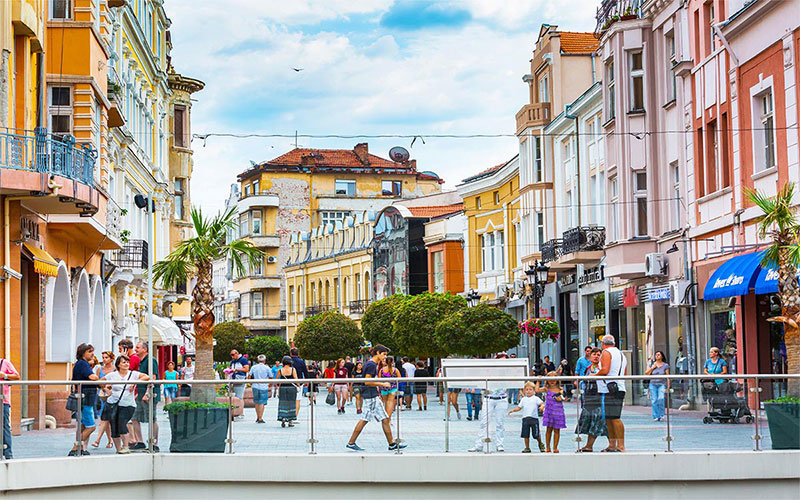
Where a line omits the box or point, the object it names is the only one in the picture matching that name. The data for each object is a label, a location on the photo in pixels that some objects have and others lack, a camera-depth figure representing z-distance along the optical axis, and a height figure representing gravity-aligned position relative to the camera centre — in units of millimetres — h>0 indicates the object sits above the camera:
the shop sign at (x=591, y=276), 43400 +2099
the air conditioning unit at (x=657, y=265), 33438 +1826
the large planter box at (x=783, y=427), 17031 -1243
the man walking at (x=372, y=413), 17047 -951
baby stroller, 17078 -912
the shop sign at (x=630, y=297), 37200 +1149
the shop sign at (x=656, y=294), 33188 +1088
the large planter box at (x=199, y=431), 17312 -1156
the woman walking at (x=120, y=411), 16844 -843
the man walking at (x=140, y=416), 17172 -934
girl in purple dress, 17047 -1065
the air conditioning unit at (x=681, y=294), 31469 +1016
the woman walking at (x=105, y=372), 16812 -422
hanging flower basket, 43562 +328
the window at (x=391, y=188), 109312 +12977
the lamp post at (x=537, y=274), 41875 +2077
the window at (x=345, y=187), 109375 +13123
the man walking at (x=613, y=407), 16953 -932
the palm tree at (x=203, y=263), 22453 +1540
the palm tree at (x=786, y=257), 19578 +1183
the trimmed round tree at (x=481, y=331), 46562 +303
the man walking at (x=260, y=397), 17344 -725
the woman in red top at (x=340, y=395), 17328 -720
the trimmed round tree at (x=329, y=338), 77000 +234
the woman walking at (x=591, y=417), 16938 -1065
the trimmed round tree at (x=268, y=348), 87562 -303
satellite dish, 110312 +15973
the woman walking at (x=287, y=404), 17312 -823
